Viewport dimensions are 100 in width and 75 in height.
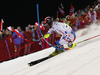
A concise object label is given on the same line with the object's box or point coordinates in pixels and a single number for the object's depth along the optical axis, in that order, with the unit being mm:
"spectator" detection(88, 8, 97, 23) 20703
